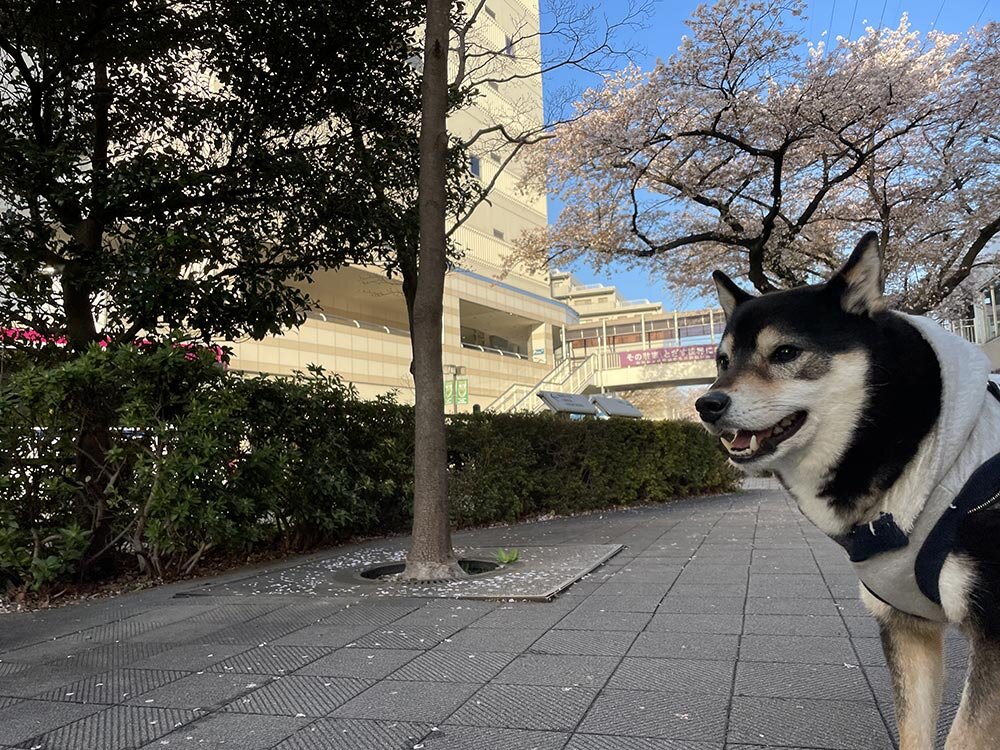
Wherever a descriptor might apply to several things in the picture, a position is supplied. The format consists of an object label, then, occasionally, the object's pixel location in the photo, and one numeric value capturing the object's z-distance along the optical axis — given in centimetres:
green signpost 2445
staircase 3241
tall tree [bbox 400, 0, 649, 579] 651
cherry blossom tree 1492
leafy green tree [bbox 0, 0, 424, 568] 661
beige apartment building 2492
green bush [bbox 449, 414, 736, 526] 1090
